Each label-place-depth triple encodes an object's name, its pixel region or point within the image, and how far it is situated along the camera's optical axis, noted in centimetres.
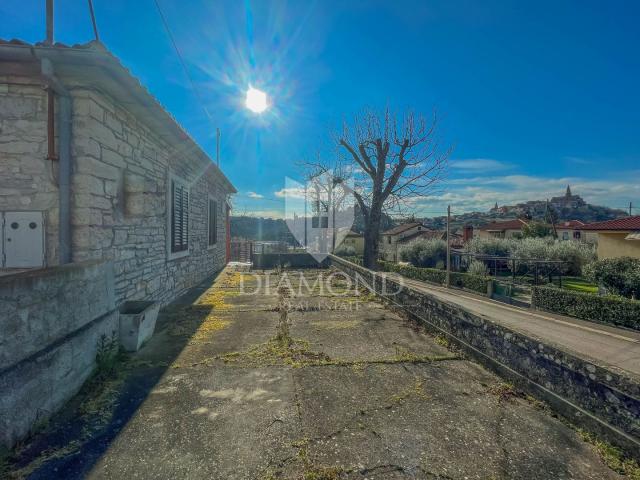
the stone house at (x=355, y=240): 3751
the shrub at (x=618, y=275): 1155
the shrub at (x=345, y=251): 2872
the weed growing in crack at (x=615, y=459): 206
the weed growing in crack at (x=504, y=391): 303
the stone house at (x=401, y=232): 4391
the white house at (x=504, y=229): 4212
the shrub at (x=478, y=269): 1886
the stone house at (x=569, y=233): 4045
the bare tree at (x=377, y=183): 1267
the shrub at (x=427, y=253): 2386
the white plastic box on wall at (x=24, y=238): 346
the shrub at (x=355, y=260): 2074
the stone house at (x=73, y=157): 331
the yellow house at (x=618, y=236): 1498
